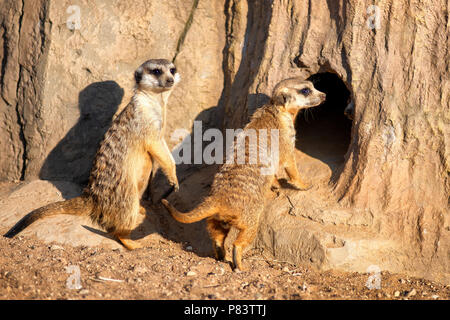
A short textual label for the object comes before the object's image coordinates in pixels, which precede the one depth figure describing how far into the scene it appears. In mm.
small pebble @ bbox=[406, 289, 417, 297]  3162
